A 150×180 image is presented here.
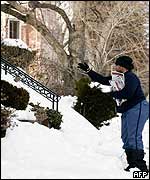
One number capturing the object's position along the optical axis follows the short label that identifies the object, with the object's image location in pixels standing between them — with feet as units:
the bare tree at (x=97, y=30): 85.38
